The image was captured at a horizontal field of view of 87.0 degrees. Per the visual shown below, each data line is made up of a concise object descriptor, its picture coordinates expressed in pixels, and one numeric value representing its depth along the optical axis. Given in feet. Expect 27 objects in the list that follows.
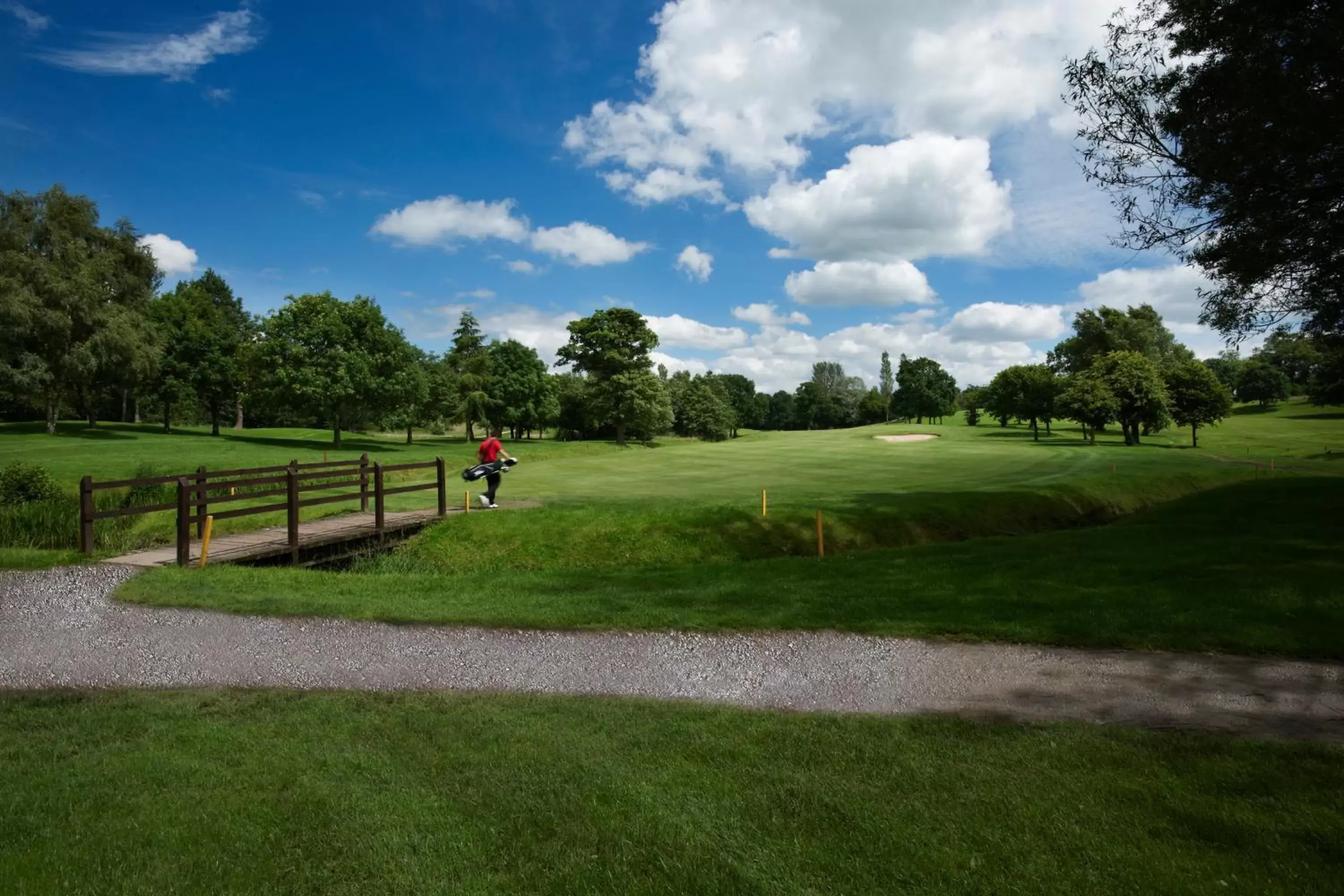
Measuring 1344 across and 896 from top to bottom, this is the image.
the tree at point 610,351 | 214.69
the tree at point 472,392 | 200.95
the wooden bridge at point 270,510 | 39.81
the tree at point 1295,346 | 49.34
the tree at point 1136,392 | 190.19
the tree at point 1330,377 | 57.41
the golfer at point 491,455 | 63.36
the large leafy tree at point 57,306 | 140.26
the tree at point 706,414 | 288.30
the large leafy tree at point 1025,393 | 244.63
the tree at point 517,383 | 199.31
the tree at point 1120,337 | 268.00
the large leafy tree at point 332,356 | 161.17
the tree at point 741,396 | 400.88
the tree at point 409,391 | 170.30
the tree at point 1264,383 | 320.09
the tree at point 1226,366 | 402.52
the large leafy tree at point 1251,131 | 34.12
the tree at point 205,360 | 181.47
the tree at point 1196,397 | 194.18
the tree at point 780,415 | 463.42
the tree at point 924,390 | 354.33
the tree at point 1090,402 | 192.85
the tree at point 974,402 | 304.91
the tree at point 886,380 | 472.44
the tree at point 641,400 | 209.97
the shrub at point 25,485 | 56.70
